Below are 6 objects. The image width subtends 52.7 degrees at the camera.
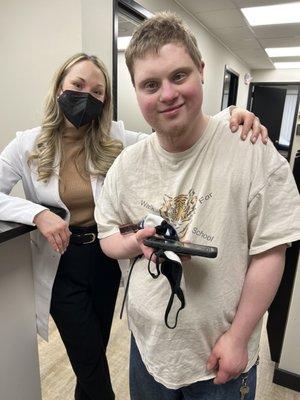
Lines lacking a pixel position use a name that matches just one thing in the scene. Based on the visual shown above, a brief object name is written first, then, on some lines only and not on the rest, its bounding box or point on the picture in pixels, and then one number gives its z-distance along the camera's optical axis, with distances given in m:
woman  1.18
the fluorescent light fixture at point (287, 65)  7.04
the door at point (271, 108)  6.98
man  0.63
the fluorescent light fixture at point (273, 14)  3.60
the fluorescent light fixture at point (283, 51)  5.62
